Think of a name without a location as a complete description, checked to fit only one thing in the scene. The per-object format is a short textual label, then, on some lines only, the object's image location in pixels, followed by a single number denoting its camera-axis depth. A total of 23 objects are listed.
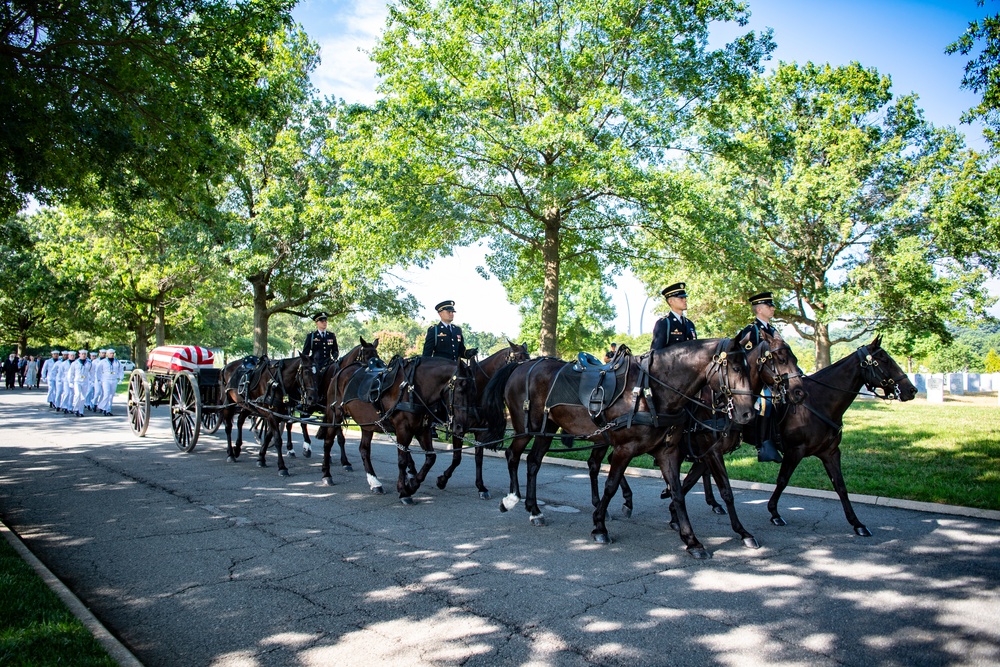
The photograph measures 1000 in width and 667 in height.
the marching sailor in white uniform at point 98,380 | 21.98
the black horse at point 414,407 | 8.40
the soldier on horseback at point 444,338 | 10.42
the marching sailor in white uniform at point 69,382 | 22.08
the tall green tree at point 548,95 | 15.56
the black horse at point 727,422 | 6.60
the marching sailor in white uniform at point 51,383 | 23.55
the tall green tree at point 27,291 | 40.16
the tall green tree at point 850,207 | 27.41
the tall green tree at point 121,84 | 8.91
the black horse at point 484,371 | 9.27
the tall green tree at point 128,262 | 25.61
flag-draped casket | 13.62
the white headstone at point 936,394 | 30.63
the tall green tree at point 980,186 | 10.45
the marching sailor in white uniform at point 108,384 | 21.91
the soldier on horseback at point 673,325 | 7.54
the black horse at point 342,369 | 10.83
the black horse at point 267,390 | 11.13
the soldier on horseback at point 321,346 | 11.56
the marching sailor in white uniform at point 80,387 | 21.67
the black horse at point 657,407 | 6.42
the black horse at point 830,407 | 7.46
